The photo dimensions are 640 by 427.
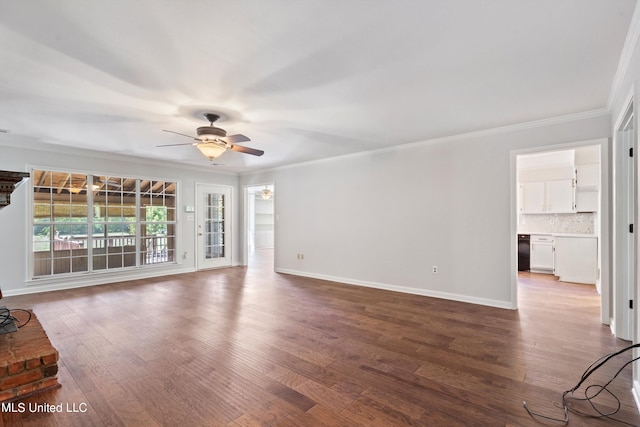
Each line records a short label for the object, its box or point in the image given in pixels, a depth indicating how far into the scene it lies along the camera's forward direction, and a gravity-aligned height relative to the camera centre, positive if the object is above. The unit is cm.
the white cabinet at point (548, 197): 644 +34
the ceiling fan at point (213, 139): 335 +86
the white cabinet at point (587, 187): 612 +51
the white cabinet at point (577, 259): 548 -88
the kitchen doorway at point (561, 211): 564 +2
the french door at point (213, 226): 719 -27
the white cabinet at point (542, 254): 648 -91
